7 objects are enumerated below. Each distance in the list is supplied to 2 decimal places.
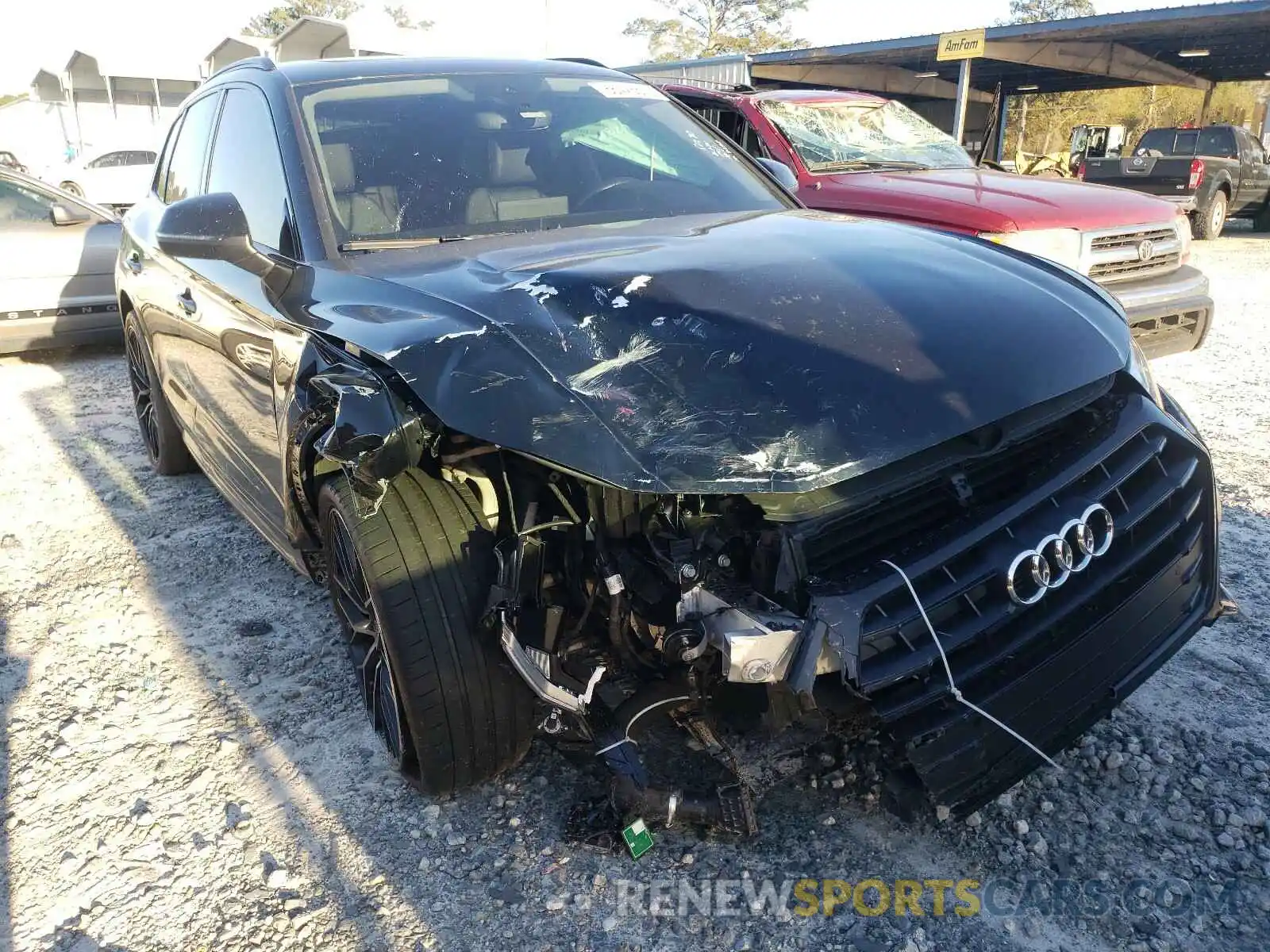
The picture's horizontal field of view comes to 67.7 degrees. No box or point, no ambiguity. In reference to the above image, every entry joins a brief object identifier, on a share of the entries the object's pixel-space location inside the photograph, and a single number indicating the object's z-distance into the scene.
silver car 7.30
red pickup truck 5.30
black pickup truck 13.74
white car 17.59
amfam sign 16.58
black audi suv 1.81
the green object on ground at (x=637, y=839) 2.16
